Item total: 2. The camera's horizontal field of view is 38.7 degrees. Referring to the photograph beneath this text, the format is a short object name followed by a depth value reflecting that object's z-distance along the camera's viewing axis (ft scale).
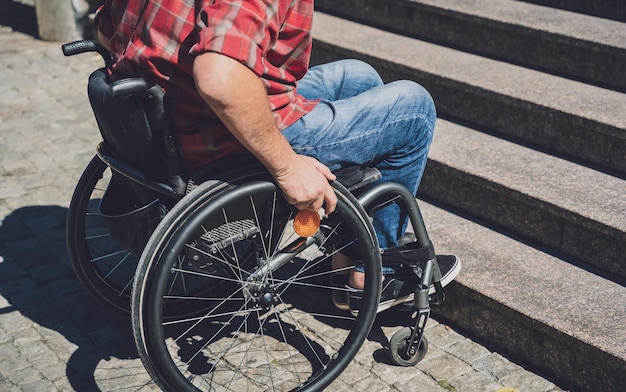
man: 8.42
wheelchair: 9.01
